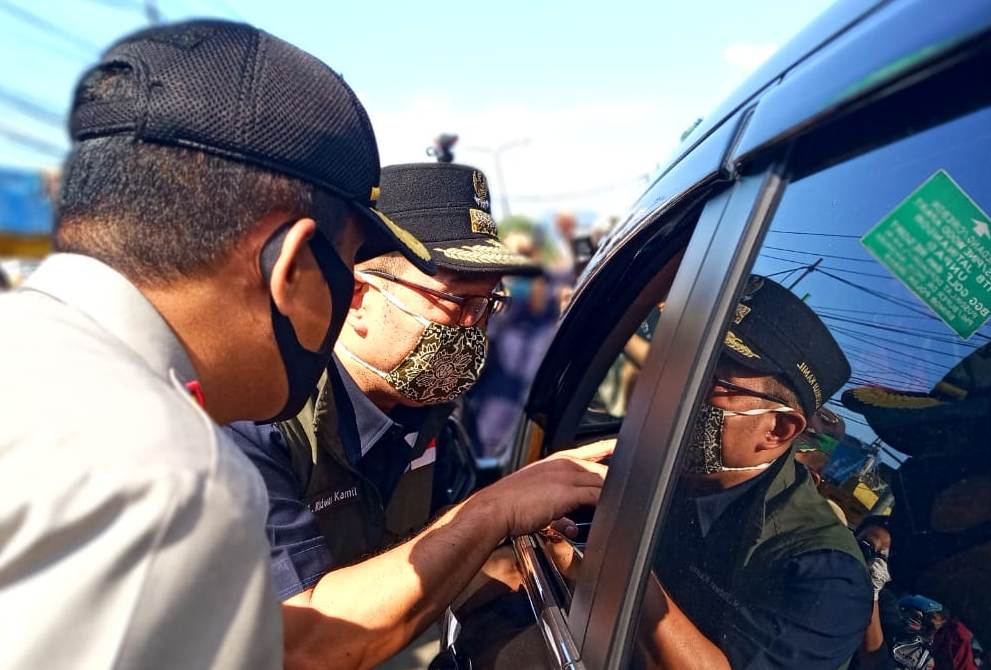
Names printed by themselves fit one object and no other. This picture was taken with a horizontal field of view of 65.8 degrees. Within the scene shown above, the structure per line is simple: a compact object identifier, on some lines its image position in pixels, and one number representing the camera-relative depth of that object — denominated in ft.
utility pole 87.07
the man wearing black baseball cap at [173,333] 2.40
